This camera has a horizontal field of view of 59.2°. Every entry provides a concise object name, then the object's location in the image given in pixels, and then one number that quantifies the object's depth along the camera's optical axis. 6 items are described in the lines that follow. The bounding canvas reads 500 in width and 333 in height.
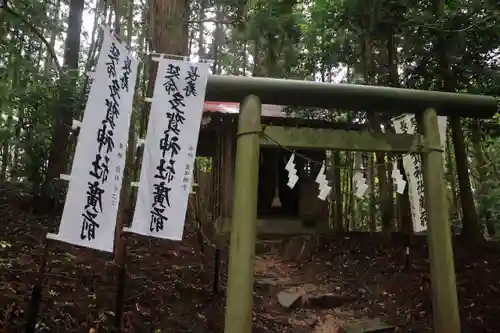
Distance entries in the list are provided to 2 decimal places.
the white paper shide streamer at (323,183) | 5.12
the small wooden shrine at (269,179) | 10.05
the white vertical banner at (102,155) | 3.97
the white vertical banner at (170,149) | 4.30
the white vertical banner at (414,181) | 6.89
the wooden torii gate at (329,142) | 3.94
